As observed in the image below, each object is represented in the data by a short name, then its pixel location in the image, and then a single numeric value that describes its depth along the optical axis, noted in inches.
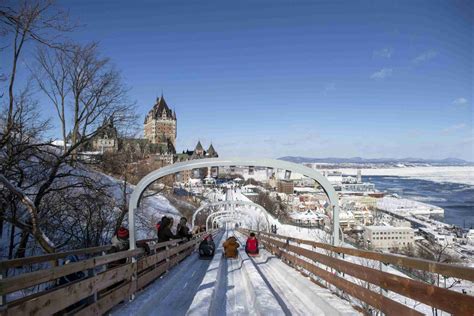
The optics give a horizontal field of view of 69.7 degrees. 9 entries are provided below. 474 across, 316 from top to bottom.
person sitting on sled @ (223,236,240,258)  509.0
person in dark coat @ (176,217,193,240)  519.5
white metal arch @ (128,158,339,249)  283.0
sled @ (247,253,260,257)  541.3
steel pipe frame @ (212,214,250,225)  1804.9
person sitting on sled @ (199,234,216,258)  503.5
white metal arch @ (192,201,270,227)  1181.5
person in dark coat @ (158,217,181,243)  411.5
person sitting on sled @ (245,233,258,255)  541.6
